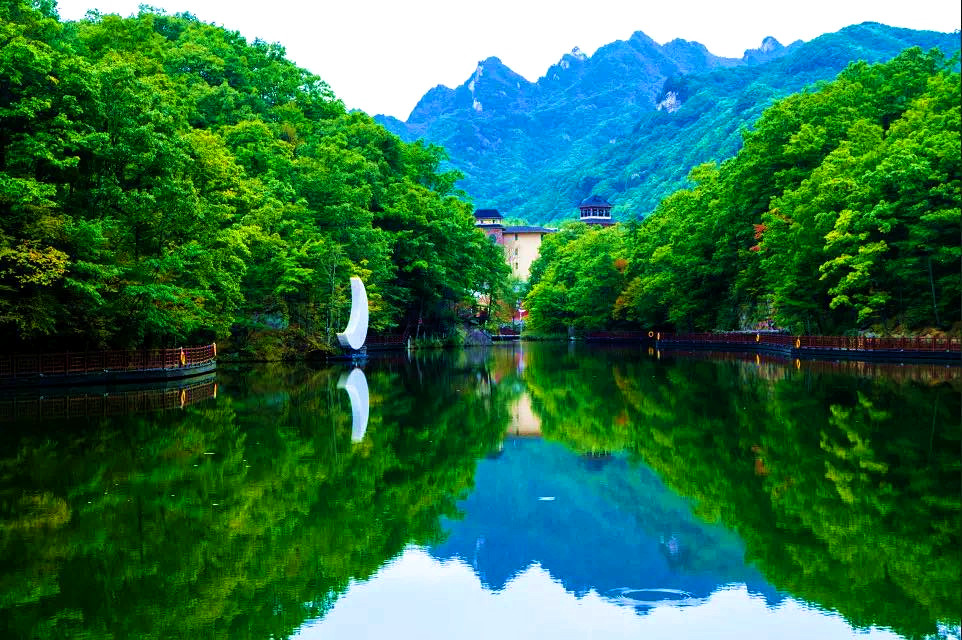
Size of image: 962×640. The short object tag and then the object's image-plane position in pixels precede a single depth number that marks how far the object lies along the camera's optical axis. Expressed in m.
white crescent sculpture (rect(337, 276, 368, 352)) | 48.69
